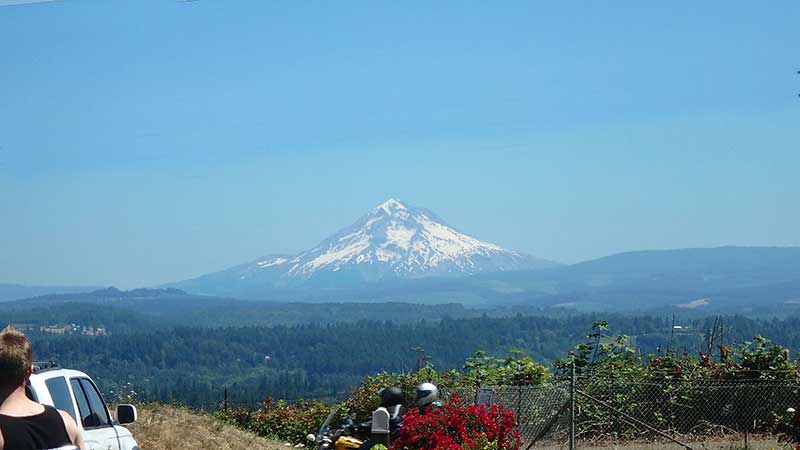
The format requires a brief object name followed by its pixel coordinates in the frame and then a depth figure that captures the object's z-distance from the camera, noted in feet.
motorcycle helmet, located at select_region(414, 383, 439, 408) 61.00
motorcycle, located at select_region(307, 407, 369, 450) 60.70
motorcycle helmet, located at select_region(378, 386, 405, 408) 64.75
